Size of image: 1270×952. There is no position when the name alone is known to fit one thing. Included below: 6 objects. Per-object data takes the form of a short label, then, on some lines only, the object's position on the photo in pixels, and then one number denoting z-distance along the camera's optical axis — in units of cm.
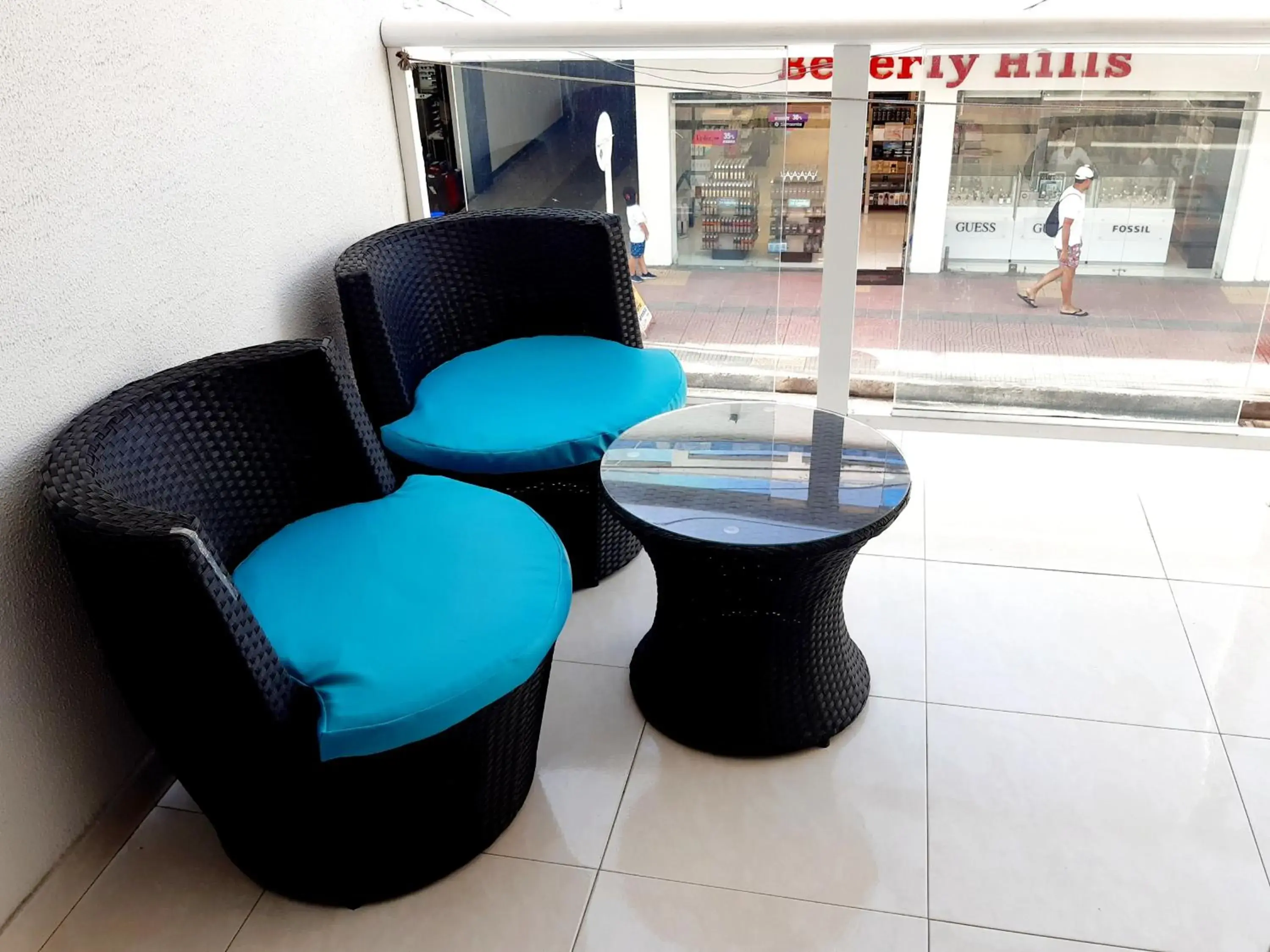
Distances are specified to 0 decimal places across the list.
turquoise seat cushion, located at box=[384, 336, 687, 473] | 215
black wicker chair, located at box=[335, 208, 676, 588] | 225
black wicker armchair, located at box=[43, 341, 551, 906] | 138
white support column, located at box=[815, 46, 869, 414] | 245
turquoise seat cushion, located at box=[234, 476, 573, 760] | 146
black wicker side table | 174
